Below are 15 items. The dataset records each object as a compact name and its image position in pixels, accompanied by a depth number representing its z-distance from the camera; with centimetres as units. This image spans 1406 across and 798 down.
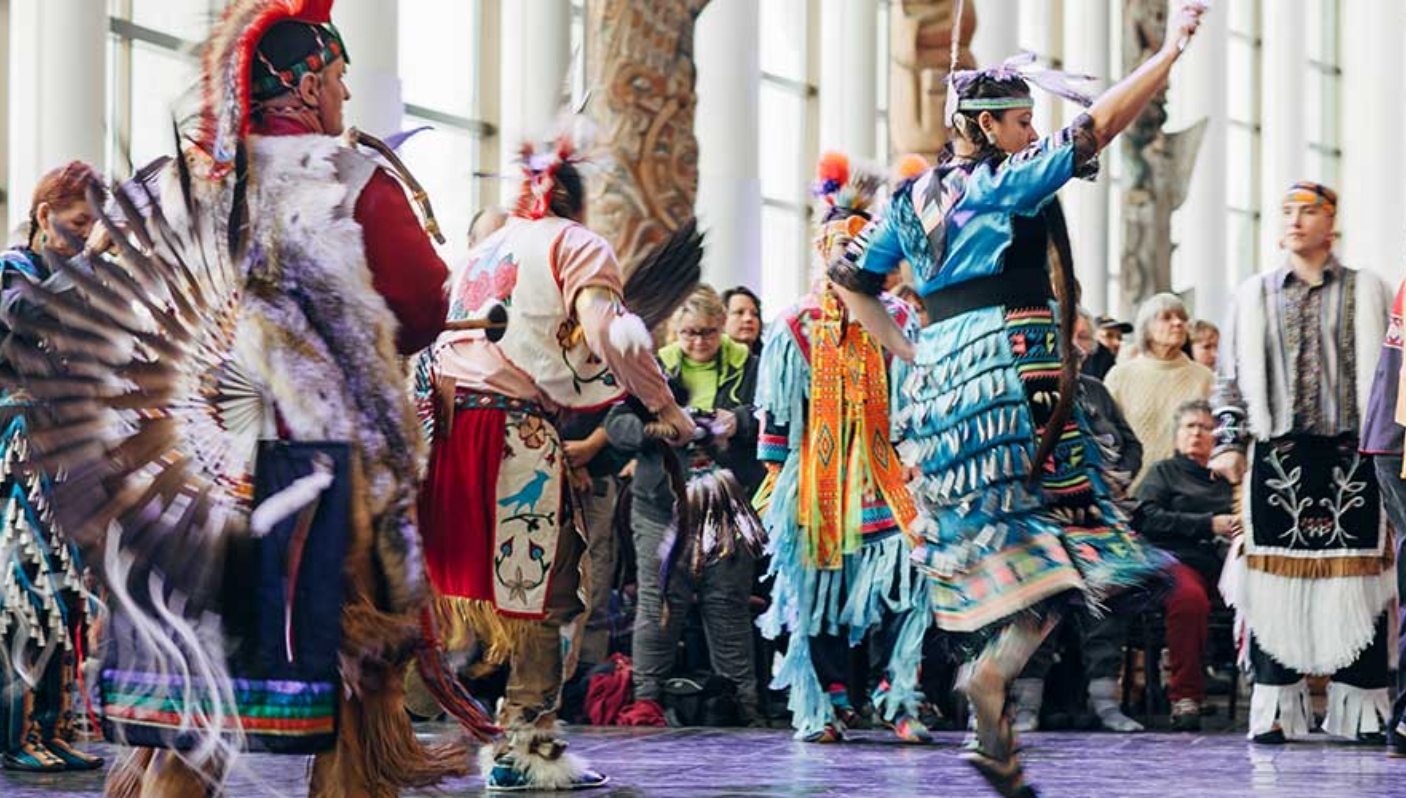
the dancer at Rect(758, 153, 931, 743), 1516
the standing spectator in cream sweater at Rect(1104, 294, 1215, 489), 1937
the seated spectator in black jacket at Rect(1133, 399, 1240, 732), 1713
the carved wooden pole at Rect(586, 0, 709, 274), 2202
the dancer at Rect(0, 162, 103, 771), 1210
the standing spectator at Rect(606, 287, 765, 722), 1680
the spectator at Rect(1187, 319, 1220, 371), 2160
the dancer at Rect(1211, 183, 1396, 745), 1460
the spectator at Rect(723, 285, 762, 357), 1858
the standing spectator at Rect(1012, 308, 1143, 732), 1634
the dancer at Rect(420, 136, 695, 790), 1147
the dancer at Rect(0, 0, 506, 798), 776
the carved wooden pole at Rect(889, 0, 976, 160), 3047
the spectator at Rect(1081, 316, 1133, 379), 1996
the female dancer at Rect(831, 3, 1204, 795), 968
